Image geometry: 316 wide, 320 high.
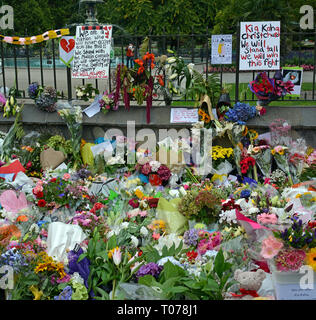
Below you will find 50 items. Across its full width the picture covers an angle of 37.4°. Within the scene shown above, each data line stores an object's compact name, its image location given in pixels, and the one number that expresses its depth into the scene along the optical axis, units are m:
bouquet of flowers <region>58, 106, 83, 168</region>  5.63
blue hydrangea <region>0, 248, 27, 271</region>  3.15
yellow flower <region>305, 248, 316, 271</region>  2.78
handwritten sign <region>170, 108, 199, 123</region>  5.64
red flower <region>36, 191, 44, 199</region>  4.48
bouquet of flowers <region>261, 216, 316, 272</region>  2.77
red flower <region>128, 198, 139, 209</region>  4.44
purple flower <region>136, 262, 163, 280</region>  3.12
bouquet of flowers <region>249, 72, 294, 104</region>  5.46
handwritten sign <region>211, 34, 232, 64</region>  6.36
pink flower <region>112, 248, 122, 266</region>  3.20
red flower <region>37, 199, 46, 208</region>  4.36
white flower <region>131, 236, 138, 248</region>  3.70
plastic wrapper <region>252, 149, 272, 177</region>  5.15
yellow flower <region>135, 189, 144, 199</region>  4.60
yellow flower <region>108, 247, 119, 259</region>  3.31
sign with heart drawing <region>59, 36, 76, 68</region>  6.00
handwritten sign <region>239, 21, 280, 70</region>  5.55
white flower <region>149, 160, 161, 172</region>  5.07
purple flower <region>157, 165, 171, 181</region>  5.07
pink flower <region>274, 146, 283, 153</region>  5.09
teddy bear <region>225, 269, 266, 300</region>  2.93
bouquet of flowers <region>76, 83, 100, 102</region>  5.96
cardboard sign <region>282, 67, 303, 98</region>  5.70
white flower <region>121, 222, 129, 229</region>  3.96
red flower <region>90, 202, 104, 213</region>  4.37
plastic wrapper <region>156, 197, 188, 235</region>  4.05
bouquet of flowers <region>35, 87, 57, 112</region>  5.89
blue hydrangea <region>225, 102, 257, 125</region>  5.34
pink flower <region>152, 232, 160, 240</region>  3.87
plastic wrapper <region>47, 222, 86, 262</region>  3.55
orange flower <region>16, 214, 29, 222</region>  4.01
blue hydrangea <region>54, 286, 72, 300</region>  3.04
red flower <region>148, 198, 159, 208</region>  4.41
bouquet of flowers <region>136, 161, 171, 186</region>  5.06
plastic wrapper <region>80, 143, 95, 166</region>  5.57
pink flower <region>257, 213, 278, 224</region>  3.44
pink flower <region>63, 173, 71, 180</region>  4.95
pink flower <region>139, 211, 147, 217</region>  4.24
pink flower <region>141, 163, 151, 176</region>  5.09
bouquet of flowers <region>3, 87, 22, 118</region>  5.97
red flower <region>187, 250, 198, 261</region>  3.40
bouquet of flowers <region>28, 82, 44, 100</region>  6.00
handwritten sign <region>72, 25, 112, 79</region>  5.82
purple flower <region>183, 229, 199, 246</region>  3.69
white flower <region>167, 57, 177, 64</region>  5.57
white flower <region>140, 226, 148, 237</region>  3.86
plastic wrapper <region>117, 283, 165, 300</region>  2.88
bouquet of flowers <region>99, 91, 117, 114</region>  5.78
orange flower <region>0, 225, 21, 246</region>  3.59
